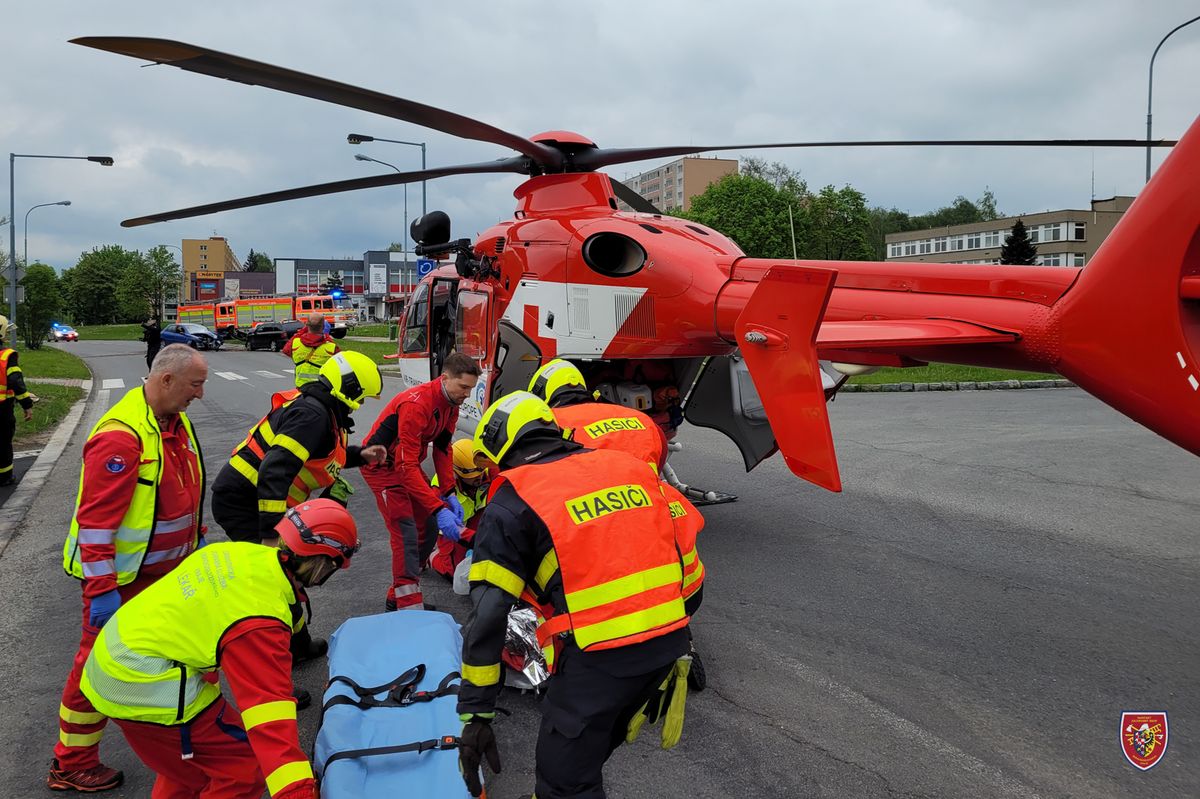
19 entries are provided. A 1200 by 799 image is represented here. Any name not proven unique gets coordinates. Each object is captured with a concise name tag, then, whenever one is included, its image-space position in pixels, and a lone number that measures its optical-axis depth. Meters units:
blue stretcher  2.92
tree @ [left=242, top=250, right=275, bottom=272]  145.62
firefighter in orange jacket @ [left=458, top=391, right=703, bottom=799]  2.40
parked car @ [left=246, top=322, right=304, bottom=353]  39.59
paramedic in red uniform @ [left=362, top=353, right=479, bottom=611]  5.05
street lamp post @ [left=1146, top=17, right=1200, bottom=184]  16.98
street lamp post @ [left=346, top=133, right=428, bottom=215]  20.52
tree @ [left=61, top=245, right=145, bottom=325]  91.31
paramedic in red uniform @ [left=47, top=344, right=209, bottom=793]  3.16
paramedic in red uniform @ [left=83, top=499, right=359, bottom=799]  2.31
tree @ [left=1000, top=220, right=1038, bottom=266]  41.97
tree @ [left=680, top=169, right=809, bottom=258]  48.41
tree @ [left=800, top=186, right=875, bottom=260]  54.06
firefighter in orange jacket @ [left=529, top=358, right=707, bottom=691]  4.10
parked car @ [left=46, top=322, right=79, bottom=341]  50.78
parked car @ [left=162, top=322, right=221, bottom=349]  37.25
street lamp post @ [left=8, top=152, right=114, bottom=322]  18.89
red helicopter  3.31
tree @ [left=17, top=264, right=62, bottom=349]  34.72
